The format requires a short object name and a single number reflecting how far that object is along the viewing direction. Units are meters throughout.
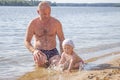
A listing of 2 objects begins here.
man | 5.83
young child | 5.39
